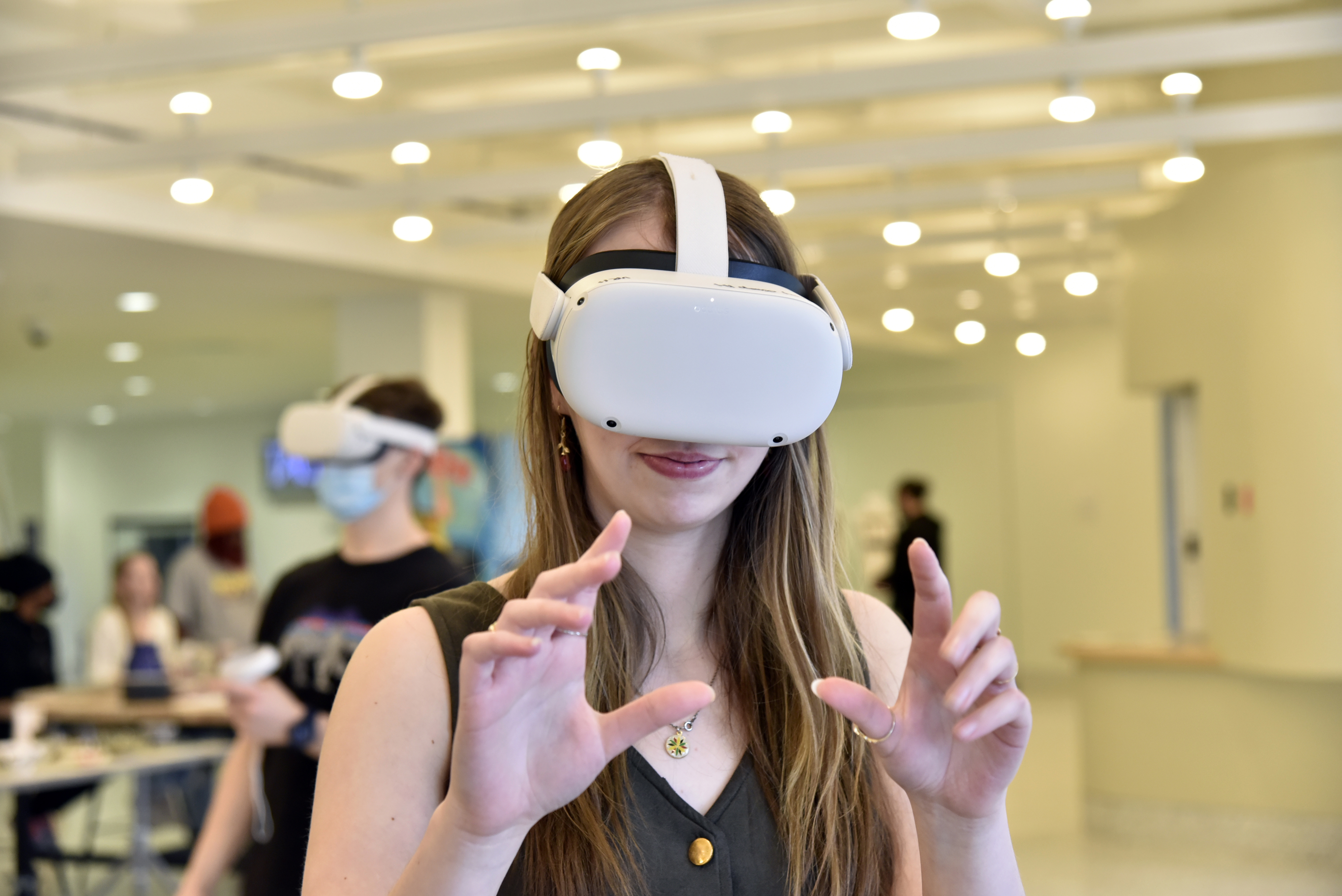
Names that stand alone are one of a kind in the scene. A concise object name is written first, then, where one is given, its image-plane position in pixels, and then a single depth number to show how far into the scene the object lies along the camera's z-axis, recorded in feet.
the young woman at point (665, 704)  2.97
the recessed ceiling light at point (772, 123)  14.82
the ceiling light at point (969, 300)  31.17
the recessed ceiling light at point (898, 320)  23.85
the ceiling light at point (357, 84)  12.39
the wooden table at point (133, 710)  18.04
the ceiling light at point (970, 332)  24.88
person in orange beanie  22.84
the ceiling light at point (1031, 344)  27.32
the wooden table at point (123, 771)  15.21
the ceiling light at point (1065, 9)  11.85
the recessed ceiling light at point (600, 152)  13.84
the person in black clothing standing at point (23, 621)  20.08
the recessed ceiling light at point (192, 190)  15.38
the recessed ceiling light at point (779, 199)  16.44
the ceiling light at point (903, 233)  18.58
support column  26.27
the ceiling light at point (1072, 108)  13.50
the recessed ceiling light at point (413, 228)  17.24
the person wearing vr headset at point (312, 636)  7.57
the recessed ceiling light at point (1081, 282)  23.21
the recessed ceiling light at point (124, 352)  33.01
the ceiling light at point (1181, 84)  14.20
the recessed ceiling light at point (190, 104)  13.80
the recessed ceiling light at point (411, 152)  15.24
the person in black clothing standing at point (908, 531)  25.04
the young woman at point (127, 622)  22.08
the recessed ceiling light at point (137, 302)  25.73
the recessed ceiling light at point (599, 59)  12.97
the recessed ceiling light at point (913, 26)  11.23
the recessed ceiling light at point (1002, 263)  20.68
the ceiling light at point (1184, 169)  15.21
